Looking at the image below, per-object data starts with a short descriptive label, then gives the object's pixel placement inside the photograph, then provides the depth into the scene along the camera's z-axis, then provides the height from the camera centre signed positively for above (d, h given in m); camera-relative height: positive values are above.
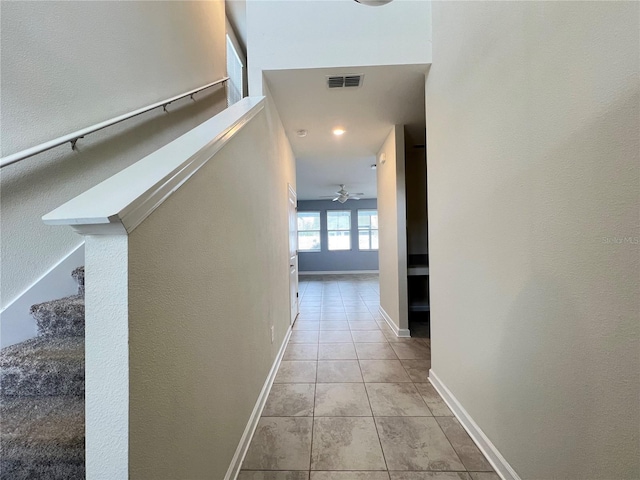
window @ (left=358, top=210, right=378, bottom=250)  9.10 +0.41
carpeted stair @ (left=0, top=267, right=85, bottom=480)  0.82 -0.60
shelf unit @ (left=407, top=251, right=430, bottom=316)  4.34 -0.90
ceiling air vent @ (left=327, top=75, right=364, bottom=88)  2.11 +1.35
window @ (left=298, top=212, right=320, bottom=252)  9.13 +0.40
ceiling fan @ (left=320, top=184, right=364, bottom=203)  6.57 +1.24
